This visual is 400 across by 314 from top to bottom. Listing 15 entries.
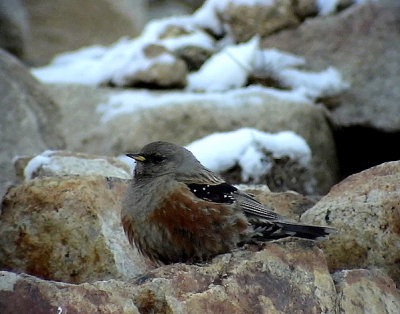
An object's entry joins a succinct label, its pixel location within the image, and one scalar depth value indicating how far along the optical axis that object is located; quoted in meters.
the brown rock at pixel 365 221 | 9.84
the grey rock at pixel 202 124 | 16.80
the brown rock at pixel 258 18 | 19.61
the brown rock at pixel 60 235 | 10.44
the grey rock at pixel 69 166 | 12.38
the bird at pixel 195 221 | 9.81
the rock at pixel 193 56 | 19.16
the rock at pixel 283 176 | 14.55
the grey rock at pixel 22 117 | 14.89
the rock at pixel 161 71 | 18.05
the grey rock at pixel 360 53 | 16.77
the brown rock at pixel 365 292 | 9.08
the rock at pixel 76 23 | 28.75
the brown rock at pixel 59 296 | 7.57
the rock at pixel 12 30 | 23.06
